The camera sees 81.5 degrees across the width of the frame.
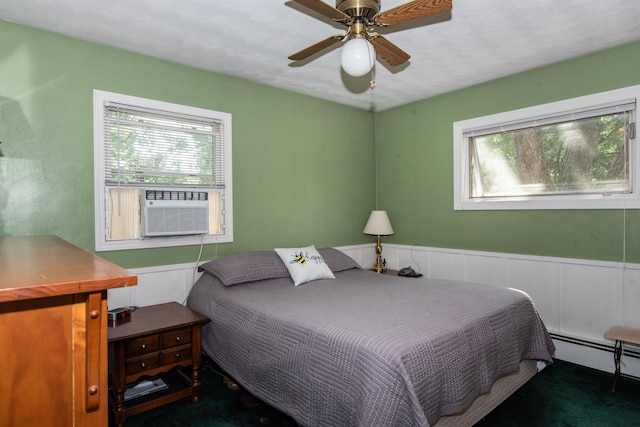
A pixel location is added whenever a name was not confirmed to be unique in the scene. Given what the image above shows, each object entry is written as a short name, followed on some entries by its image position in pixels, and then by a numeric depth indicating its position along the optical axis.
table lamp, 4.07
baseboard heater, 2.70
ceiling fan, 1.63
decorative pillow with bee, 3.00
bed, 1.60
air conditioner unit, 2.82
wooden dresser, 0.75
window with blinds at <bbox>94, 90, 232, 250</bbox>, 2.71
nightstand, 2.13
